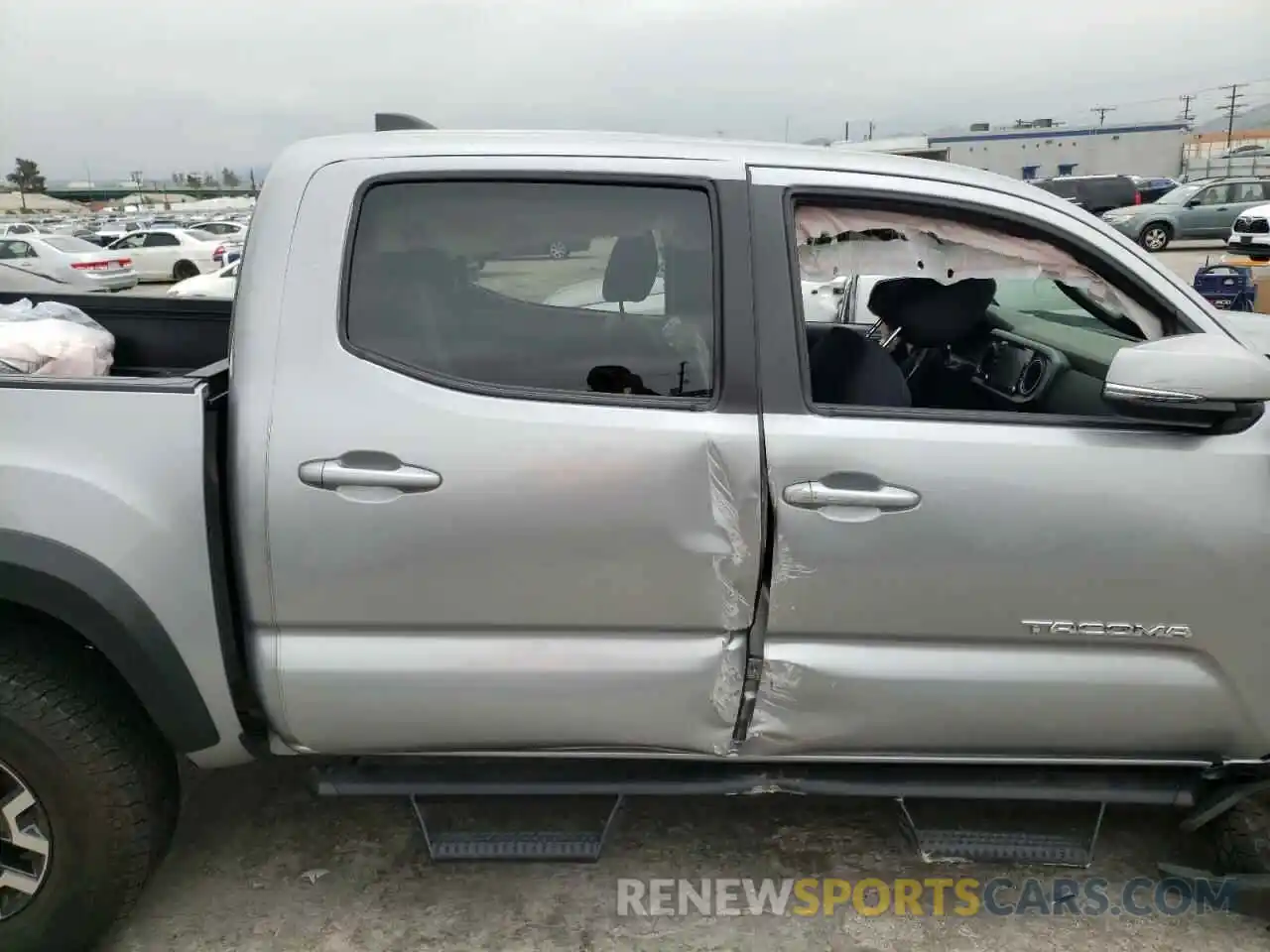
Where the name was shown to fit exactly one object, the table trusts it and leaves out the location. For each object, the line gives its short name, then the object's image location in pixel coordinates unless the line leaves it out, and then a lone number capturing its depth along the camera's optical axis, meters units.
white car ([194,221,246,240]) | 27.49
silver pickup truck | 2.00
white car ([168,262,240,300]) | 15.52
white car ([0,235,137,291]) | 19.55
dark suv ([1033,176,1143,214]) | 26.71
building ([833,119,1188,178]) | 47.59
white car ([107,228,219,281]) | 24.11
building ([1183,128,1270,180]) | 50.62
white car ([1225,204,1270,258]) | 17.66
